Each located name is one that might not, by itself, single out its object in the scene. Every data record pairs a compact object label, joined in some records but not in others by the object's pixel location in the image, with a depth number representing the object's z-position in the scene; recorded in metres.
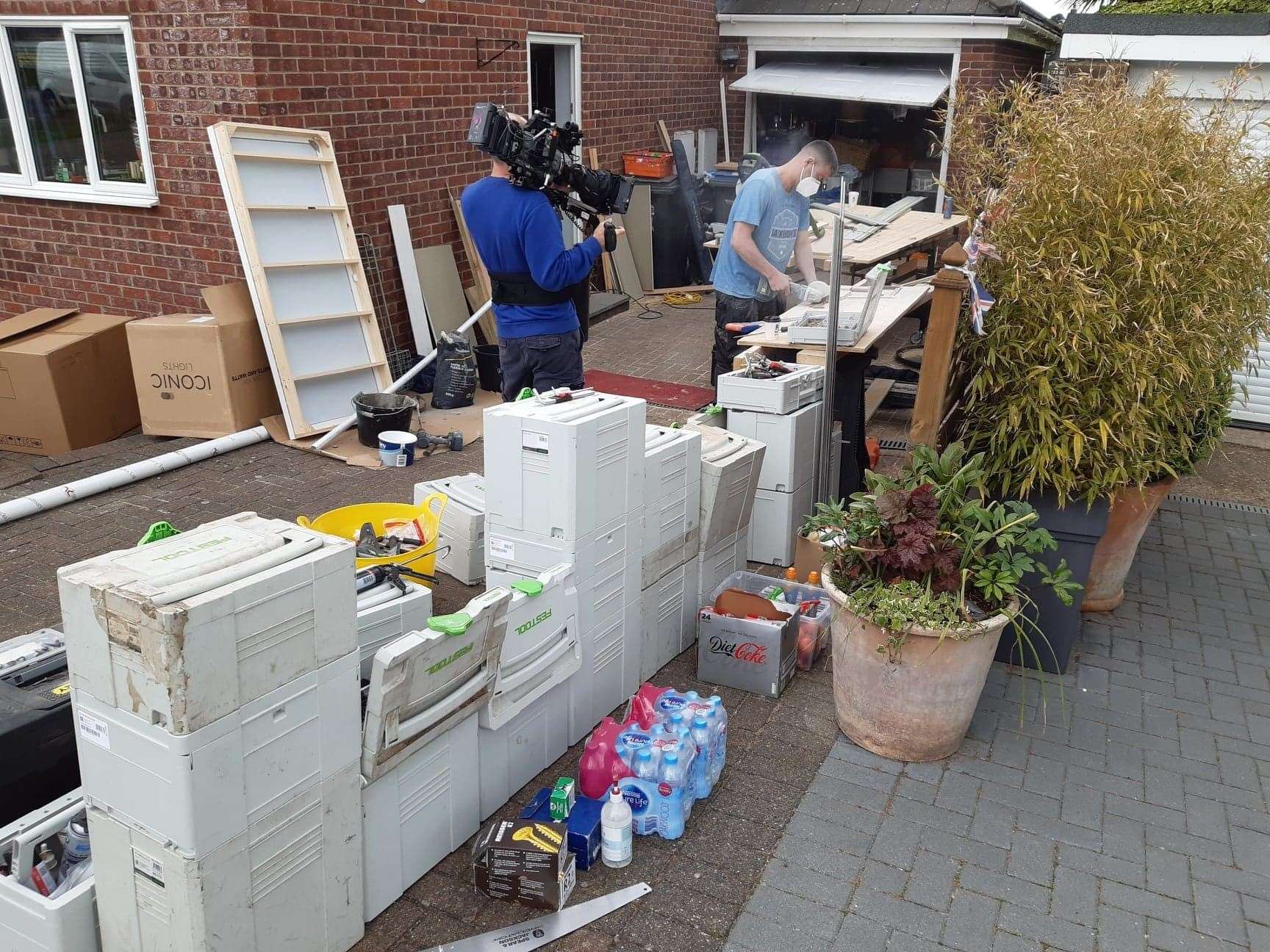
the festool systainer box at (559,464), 3.25
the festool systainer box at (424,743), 2.58
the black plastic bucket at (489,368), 7.61
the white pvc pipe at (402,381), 6.36
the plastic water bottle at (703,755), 3.28
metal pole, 4.68
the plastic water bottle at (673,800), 3.09
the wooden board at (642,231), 10.98
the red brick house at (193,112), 6.48
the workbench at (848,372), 5.28
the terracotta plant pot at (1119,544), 4.36
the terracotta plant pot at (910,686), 3.36
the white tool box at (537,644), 3.08
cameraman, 4.75
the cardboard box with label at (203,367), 6.28
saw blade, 2.71
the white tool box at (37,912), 2.32
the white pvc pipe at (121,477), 5.33
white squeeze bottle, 2.98
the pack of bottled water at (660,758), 3.10
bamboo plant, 3.81
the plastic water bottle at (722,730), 3.38
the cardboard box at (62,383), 6.30
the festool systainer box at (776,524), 4.92
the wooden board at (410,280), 7.64
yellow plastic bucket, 4.09
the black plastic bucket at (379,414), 6.41
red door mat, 7.45
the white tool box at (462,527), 4.56
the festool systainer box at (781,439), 4.75
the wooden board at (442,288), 7.97
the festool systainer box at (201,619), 2.04
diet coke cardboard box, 3.86
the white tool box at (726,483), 4.13
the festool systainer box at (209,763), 2.12
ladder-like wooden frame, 6.20
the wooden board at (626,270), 10.73
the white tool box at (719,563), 4.31
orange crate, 10.87
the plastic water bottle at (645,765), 3.11
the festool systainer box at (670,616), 3.96
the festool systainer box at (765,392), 4.72
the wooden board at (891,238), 7.73
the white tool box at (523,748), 3.18
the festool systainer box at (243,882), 2.21
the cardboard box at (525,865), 2.78
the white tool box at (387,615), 2.85
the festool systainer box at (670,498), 3.76
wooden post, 3.92
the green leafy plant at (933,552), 3.36
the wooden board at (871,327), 5.21
